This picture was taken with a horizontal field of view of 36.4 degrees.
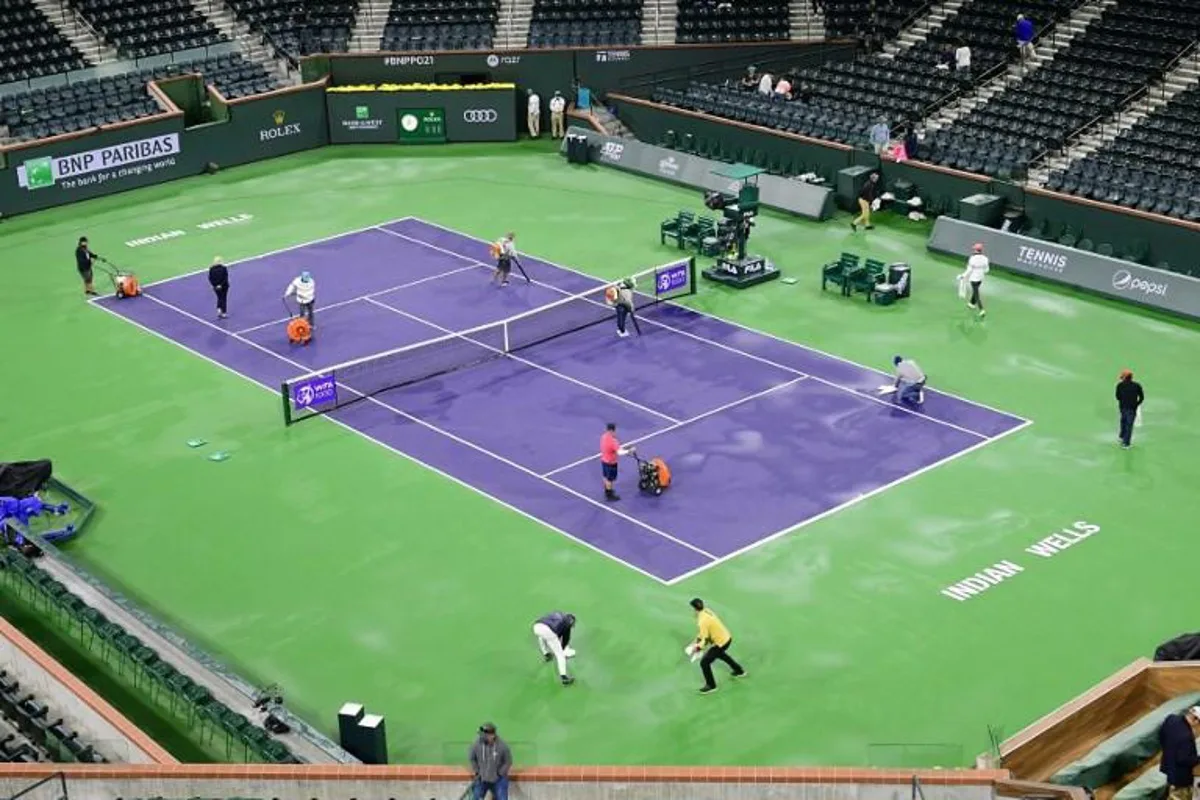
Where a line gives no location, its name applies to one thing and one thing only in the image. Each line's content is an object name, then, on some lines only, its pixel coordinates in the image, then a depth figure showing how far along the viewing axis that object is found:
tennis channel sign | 43.34
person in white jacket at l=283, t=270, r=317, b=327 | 42.53
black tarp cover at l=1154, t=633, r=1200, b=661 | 26.89
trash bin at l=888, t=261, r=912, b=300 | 44.44
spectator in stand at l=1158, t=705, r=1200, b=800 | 23.23
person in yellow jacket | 27.70
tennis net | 38.84
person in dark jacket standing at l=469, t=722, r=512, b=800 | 23.27
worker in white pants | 28.53
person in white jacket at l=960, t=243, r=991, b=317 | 42.69
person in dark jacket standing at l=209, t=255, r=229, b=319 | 43.56
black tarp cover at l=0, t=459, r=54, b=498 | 34.03
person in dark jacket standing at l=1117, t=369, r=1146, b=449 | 35.28
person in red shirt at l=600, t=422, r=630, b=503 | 33.38
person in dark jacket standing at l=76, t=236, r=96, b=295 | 45.66
